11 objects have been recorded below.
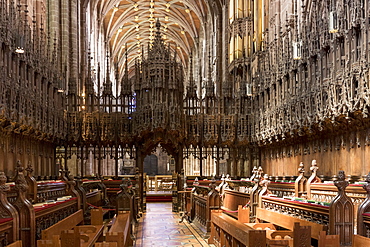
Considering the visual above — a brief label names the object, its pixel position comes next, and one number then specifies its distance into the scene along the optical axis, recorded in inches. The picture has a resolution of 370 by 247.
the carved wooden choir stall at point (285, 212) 188.9
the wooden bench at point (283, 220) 215.5
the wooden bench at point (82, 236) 182.5
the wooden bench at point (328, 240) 173.3
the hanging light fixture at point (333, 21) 419.5
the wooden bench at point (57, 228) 165.0
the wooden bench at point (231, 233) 207.8
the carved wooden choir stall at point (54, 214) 189.5
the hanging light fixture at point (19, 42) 474.6
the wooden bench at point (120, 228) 202.7
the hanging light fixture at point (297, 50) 516.1
